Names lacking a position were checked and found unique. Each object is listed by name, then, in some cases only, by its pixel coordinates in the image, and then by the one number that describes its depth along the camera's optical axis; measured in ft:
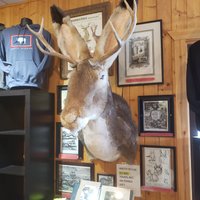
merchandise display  6.89
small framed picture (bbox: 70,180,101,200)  6.05
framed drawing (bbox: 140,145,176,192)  5.90
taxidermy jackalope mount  4.53
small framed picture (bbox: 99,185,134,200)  5.74
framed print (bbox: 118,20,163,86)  6.18
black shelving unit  6.39
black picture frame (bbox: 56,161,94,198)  6.80
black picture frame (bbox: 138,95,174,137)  5.99
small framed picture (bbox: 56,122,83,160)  6.97
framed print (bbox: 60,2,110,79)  6.77
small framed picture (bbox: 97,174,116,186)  6.49
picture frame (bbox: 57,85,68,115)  7.27
